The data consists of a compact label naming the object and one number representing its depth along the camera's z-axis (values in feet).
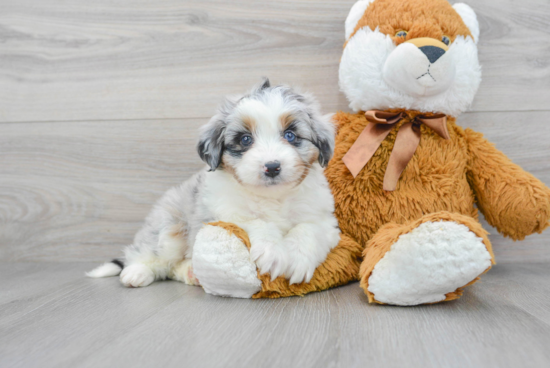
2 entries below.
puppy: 1.99
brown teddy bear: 2.18
